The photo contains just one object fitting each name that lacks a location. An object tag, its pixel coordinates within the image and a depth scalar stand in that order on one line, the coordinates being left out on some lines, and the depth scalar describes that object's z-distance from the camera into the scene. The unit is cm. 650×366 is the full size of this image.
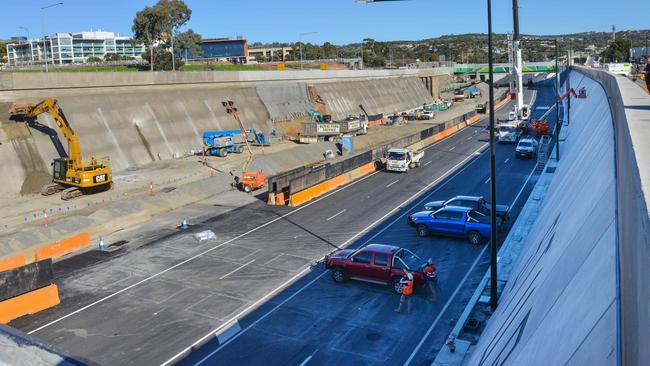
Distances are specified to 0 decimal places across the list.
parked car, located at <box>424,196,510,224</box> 2520
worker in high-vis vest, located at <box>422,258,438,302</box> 1855
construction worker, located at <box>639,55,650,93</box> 1795
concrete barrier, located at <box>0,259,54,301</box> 1780
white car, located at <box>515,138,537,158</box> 4316
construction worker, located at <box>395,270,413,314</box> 1796
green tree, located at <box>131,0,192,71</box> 8444
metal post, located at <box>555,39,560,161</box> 3873
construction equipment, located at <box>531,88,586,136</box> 5394
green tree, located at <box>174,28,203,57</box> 10212
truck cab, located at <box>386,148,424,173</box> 4041
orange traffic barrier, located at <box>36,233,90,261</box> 2412
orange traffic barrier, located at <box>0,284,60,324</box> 1783
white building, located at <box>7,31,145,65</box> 18242
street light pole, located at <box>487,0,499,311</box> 1563
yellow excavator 3391
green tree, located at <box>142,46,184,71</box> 8481
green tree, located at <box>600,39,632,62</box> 13475
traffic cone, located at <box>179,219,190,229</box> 2833
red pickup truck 1861
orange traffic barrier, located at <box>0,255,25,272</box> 2234
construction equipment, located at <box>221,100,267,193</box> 3597
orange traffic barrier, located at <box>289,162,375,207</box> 3266
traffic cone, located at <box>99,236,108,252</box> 2531
